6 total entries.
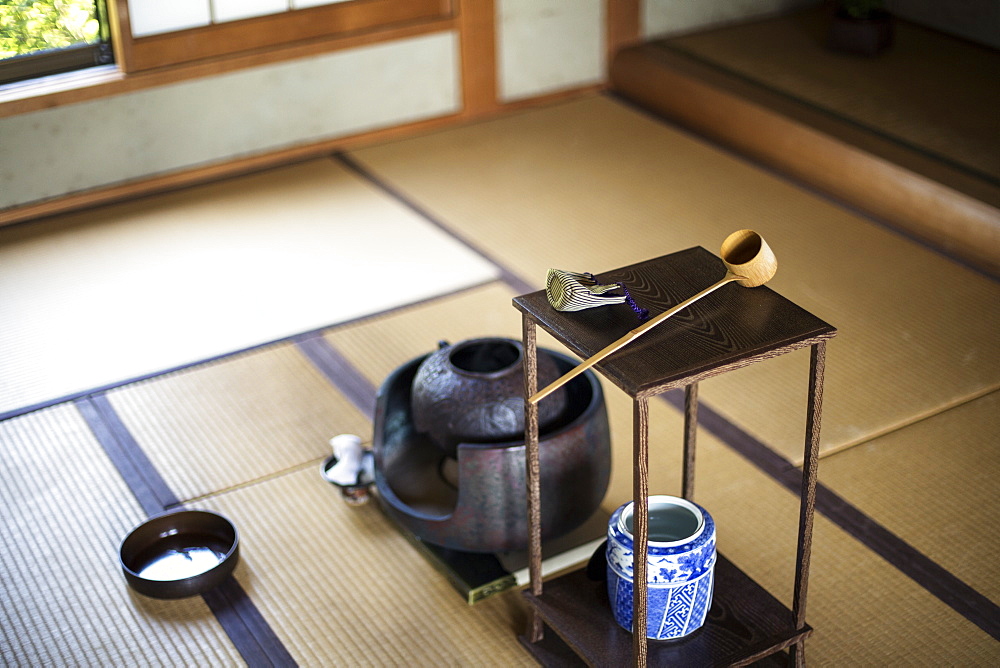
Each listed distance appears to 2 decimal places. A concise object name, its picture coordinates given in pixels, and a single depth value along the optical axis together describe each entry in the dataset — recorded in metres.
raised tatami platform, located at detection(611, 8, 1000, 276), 3.71
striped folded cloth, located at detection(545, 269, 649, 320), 1.85
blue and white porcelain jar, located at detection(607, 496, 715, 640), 1.94
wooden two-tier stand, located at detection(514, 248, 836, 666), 1.73
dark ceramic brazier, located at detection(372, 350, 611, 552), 2.23
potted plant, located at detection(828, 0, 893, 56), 4.68
